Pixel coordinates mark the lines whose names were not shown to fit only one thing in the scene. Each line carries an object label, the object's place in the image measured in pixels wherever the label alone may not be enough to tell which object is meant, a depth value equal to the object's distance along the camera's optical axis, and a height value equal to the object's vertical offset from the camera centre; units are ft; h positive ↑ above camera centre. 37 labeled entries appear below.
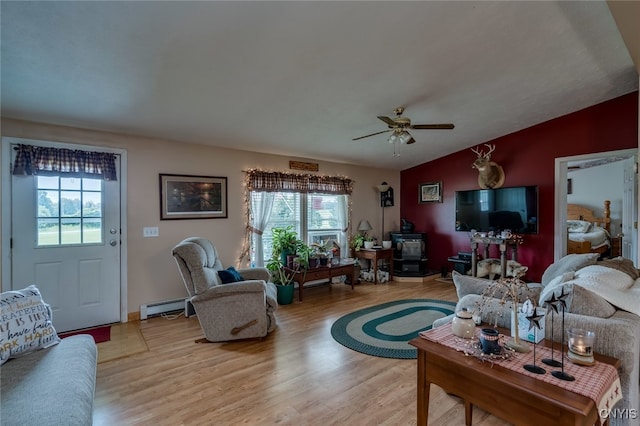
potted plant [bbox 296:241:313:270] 15.07 -2.21
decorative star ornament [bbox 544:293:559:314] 4.69 -1.45
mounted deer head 16.79 +2.26
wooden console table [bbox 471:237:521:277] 15.93 -1.96
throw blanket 5.57 -1.53
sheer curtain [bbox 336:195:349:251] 19.34 -0.45
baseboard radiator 12.62 -4.13
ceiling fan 10.78 +3.06
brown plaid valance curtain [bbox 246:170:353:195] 15.48 +1.65
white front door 10.47 -1.19
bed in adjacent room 19.21 -1.39
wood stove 19.69 -2.83
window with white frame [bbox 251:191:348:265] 16.20 -0.34
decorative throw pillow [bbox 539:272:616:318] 5.51 -1.71
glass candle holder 4.65 -2.05
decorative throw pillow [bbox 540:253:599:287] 8.02 -1.50
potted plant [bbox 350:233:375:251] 19.08 -1.94
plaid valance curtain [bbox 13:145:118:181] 10.32 +1.83
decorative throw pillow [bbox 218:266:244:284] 11.12 -2.40
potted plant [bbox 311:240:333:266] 16.10 -2.11
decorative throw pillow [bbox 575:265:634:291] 6.01 -1.41
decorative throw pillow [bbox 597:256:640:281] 7.45 -1.39
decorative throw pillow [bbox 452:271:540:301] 7.11 -1.84
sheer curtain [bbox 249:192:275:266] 15.67 -0.35
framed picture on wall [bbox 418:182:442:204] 20.30 +1.29
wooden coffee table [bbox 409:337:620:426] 3.84 -2.62
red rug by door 10.63 -4.43
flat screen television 15.71 +0.06
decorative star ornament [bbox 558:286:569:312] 5.59 -1.57
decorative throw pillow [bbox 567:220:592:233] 21.50 -1.11
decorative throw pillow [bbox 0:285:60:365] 5.48 -2.15
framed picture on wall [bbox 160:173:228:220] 13.16 +0.70
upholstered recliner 10.05 -3.07
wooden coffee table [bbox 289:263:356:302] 14.88 -3.22
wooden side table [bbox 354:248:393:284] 18.29 -2.73
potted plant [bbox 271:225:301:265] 15.42 -1.67
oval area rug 9.83 -4.43
